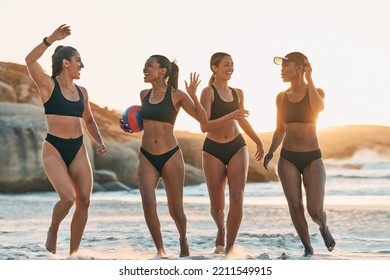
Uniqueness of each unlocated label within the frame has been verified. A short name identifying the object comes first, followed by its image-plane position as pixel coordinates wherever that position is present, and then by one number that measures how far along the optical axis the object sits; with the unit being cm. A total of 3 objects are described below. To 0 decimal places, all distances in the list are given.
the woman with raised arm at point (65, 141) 1262
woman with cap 1342
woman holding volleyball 1299
